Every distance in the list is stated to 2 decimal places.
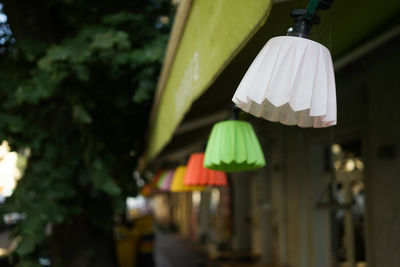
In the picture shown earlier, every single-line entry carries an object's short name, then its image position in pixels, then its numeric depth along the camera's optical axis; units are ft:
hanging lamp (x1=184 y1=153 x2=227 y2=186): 11.27
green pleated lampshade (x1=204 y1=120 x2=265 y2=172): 7.65
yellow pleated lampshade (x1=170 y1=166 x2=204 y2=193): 16.57
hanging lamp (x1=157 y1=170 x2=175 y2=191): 20.09
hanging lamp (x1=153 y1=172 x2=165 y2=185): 24.47
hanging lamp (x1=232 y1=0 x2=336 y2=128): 4.11
